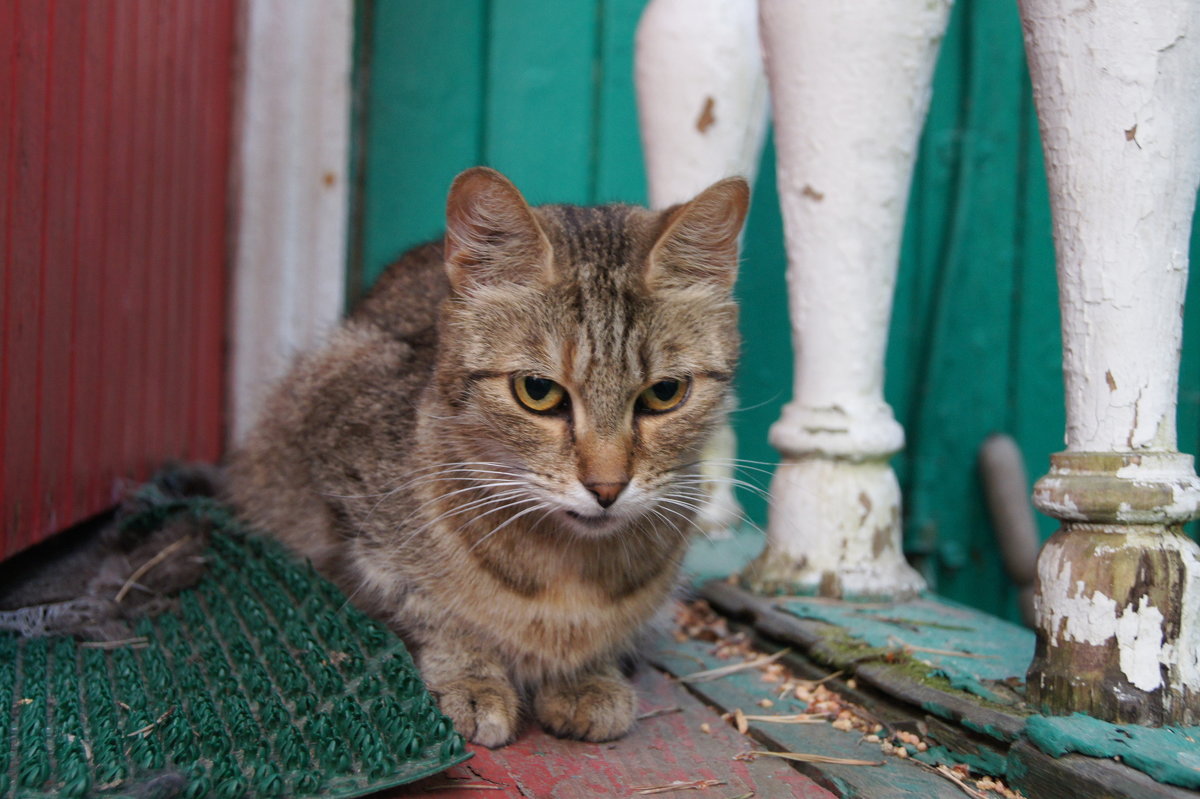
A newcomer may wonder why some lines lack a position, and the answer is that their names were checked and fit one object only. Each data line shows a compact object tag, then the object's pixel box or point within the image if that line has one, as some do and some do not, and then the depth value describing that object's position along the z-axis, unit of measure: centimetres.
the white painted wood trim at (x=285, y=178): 74
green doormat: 37
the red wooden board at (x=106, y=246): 49
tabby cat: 44
